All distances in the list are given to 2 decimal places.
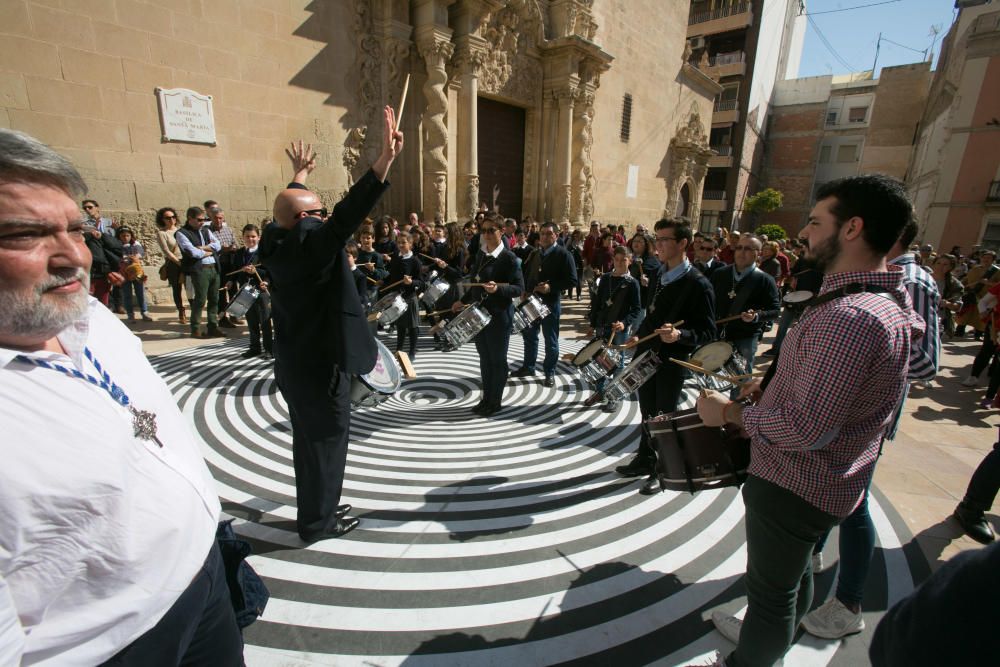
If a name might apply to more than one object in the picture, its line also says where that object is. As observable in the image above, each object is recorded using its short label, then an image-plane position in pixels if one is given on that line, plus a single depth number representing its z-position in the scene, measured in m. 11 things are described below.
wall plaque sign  7.77
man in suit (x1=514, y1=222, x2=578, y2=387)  6.03
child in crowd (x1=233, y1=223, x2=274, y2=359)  6.35
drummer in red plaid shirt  1.52
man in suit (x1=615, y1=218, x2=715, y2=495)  3.48
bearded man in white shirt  0.88
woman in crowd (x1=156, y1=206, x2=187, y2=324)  7.33
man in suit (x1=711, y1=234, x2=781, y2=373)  5.11
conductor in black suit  2.54
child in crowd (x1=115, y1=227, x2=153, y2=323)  7.16
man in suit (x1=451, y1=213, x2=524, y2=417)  4.88
